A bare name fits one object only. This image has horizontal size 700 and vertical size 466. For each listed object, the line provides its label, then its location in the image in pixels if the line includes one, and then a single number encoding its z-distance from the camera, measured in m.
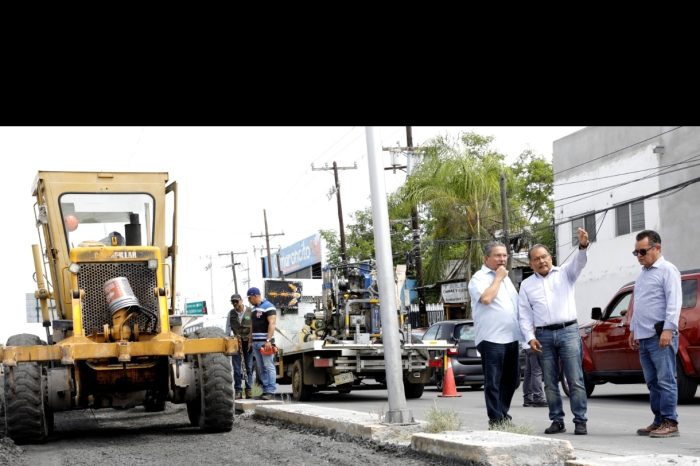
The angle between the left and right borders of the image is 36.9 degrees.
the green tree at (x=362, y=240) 57.33
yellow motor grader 11.15
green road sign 70.78
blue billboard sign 67.12
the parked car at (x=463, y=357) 19.08
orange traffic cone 17.58
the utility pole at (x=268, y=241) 61.41
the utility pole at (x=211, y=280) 89.25
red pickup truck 13.13
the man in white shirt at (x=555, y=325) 9.62
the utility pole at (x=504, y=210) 30.77
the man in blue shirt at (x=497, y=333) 9.15
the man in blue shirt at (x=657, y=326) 9.42
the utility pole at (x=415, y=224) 37.75
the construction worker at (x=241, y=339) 17.02
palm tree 36.31
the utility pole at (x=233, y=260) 82.89
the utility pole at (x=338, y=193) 44.31
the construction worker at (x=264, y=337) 15.42
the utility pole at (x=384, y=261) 10.67
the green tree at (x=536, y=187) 53.59
